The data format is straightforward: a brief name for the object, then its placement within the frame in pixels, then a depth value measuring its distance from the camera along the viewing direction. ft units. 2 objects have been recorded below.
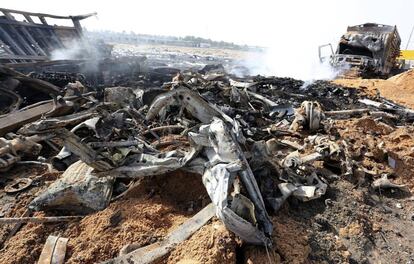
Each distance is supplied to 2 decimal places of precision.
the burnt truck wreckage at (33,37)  29.66
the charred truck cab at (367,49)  43.27
